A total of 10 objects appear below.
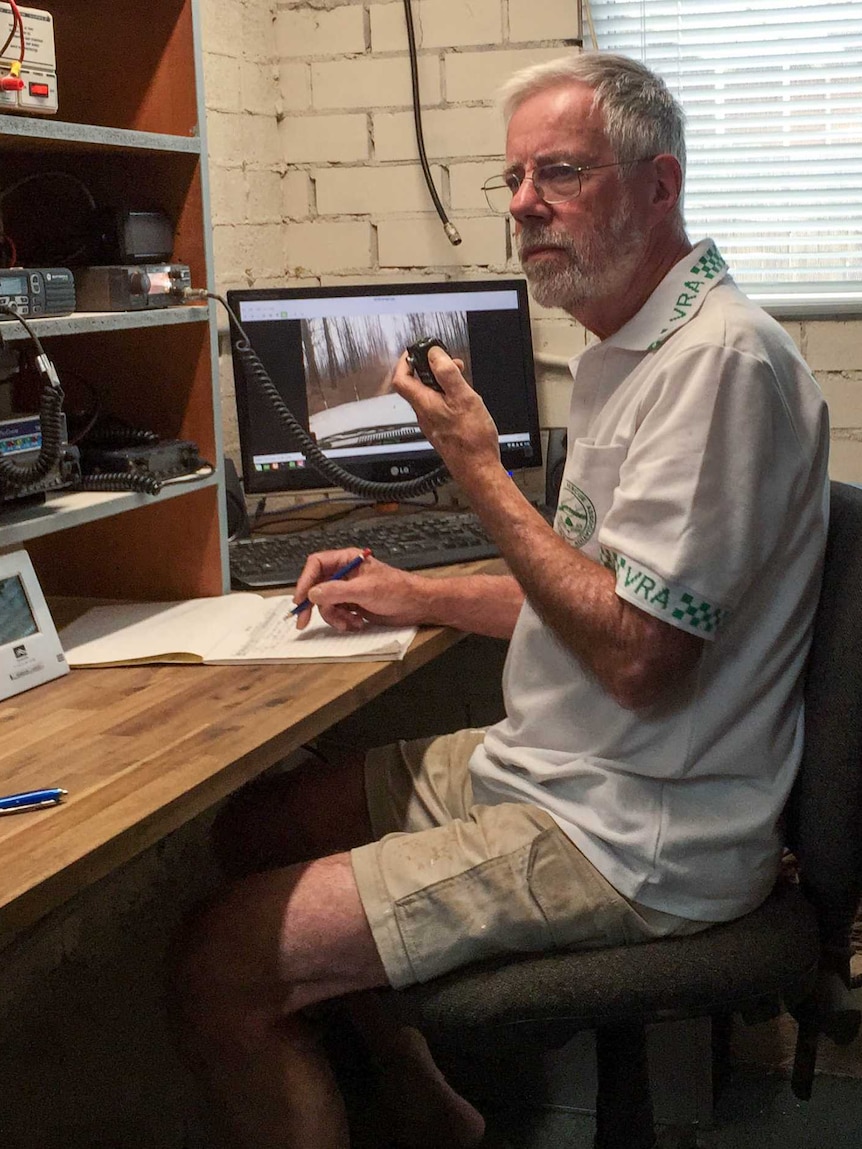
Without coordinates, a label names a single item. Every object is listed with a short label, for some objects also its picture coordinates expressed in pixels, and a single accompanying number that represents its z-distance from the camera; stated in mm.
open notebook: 1513
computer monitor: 2152
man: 1219
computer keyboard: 1851
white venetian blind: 2260
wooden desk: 999
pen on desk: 1087
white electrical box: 1339
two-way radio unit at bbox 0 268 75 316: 1355
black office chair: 1225
